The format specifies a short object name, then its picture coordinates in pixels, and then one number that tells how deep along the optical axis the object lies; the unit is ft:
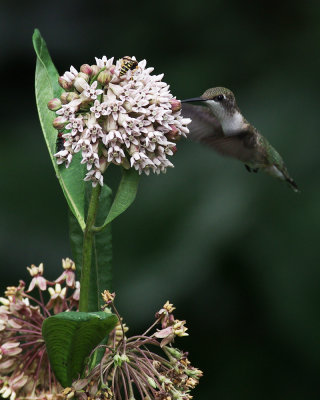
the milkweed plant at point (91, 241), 12.89
